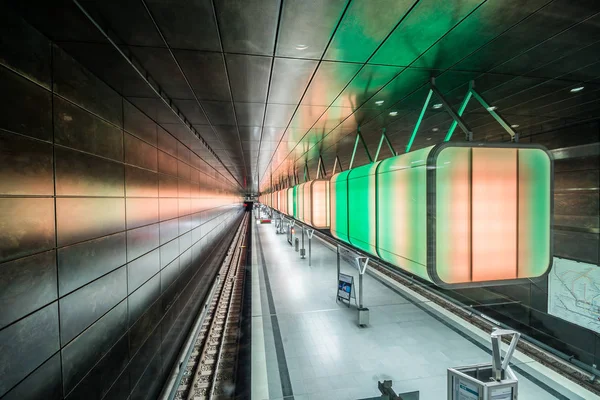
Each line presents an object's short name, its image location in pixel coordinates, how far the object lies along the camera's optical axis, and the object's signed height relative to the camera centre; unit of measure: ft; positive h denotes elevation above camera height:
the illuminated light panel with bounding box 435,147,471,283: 7.95 -0.70
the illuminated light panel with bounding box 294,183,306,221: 28.27 -0.37
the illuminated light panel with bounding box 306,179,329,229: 20.91 -0.63
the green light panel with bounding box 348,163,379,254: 12.20 -0.61
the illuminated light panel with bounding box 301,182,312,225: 24.14 -0.52
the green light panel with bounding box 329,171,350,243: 15.85 -0.59
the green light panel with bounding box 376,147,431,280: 8.37 -0.59
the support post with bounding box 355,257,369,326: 22.05 -10.78
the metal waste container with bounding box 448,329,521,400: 9.82 -7.88
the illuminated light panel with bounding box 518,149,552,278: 8.16 -0.58
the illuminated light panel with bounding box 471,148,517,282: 8.04 -0.48
